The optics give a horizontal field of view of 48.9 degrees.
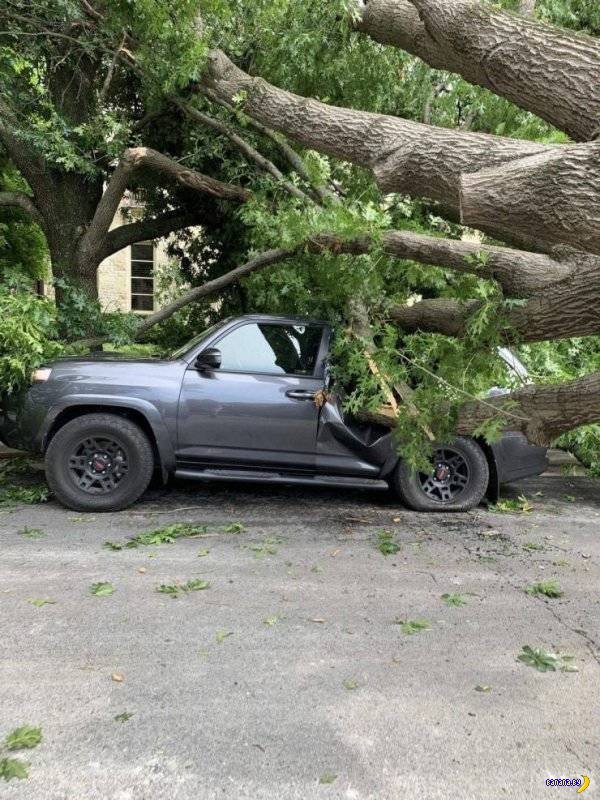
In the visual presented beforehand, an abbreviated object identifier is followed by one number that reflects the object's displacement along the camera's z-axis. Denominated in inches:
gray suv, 221.9
